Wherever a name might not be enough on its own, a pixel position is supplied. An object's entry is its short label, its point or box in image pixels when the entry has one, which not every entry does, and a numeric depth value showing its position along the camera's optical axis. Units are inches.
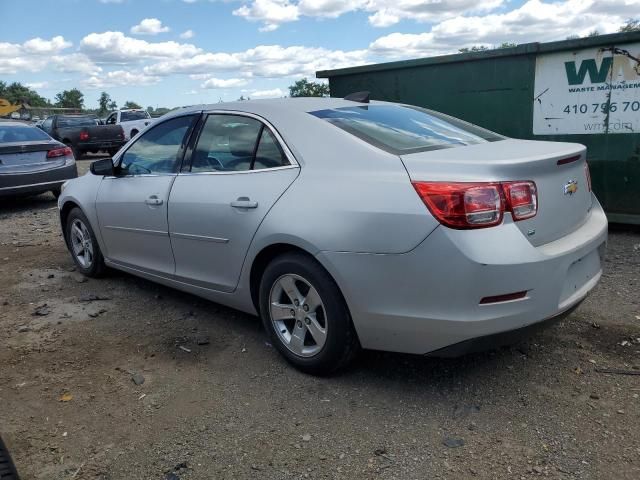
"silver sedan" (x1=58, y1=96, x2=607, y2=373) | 108.9
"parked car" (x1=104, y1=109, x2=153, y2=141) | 871.7
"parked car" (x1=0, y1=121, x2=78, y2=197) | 361.7
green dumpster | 231.6
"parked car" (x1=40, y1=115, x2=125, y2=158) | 758.5
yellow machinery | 1331.2
